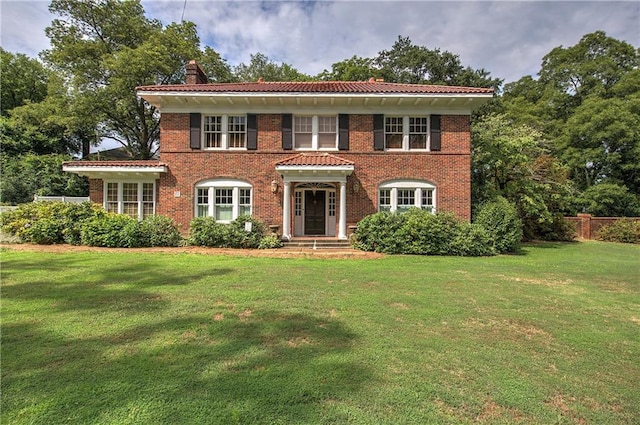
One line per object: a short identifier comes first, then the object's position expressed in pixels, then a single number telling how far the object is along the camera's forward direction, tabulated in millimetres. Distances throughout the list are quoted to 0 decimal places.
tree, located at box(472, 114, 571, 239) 15078
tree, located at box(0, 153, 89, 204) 22453
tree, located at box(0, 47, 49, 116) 30328
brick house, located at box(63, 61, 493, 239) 14414
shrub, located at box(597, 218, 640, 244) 18656
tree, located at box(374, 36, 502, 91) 30312
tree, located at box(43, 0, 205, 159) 23328
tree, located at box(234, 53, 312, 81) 34491
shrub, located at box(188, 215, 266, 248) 12461
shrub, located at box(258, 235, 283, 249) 12691
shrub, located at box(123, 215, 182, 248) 11891
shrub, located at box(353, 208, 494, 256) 11781
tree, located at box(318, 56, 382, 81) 30328
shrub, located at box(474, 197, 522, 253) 12617
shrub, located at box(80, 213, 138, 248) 11773
